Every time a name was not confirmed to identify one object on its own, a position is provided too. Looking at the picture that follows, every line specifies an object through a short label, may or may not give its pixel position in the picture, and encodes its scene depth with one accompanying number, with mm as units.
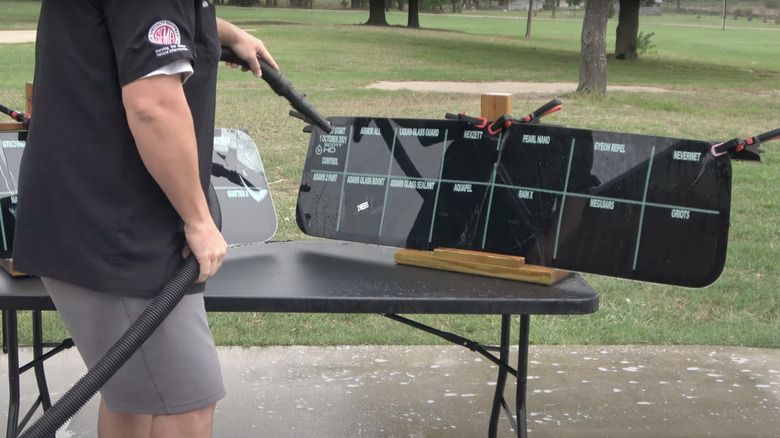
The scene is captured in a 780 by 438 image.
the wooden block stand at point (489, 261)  3145
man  1929
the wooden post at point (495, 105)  3293
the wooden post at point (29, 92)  3287
